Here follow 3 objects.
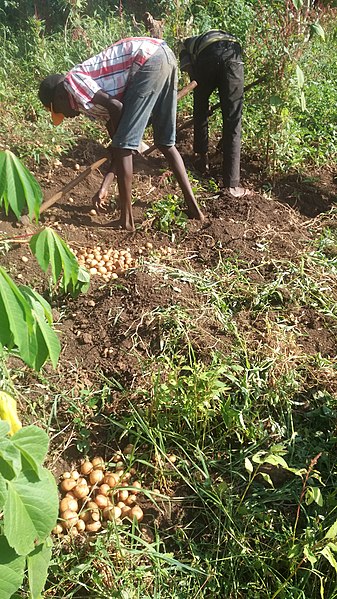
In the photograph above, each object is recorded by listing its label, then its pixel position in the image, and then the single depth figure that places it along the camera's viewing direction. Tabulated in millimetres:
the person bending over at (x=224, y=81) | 3717
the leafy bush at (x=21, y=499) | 1061
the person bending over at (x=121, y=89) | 3131
